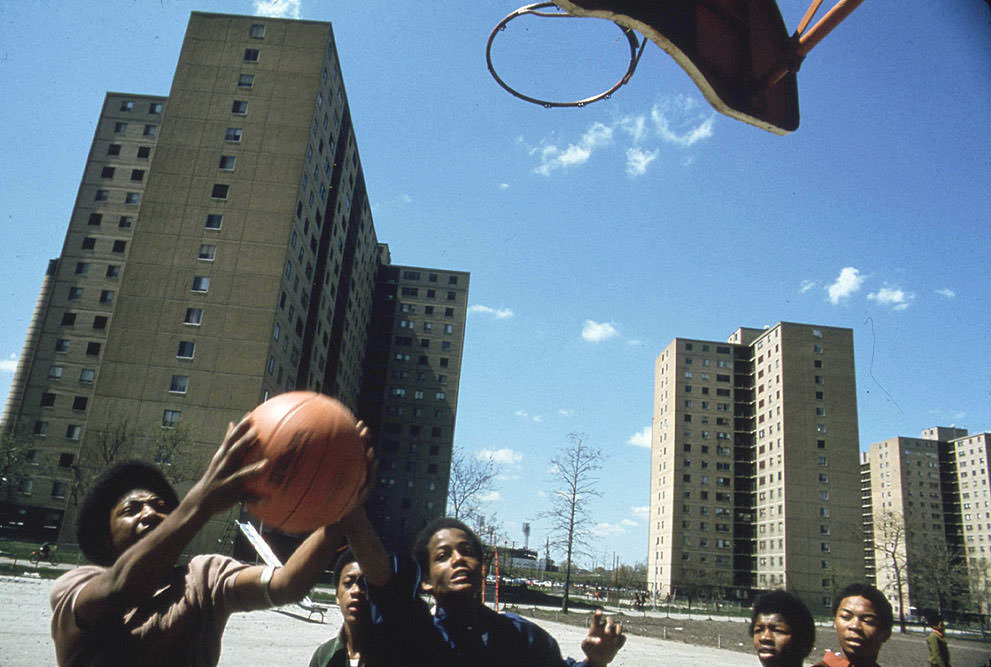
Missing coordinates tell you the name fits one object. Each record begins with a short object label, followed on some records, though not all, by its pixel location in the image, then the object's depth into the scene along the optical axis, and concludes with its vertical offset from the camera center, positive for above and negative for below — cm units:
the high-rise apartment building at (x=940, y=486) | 11216 +1404
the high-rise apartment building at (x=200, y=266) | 3984 +1605
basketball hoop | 472 +344
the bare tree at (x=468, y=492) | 5406 +297
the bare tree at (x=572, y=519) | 3728 +112
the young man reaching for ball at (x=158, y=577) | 189 -23
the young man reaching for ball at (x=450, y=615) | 271 -36
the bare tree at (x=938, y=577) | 5528 -41
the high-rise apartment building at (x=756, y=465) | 7088 +1025
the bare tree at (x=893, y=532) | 4675 +264
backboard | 406 +311
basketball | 210 +17
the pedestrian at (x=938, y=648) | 931 -102
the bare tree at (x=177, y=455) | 3488 +253
